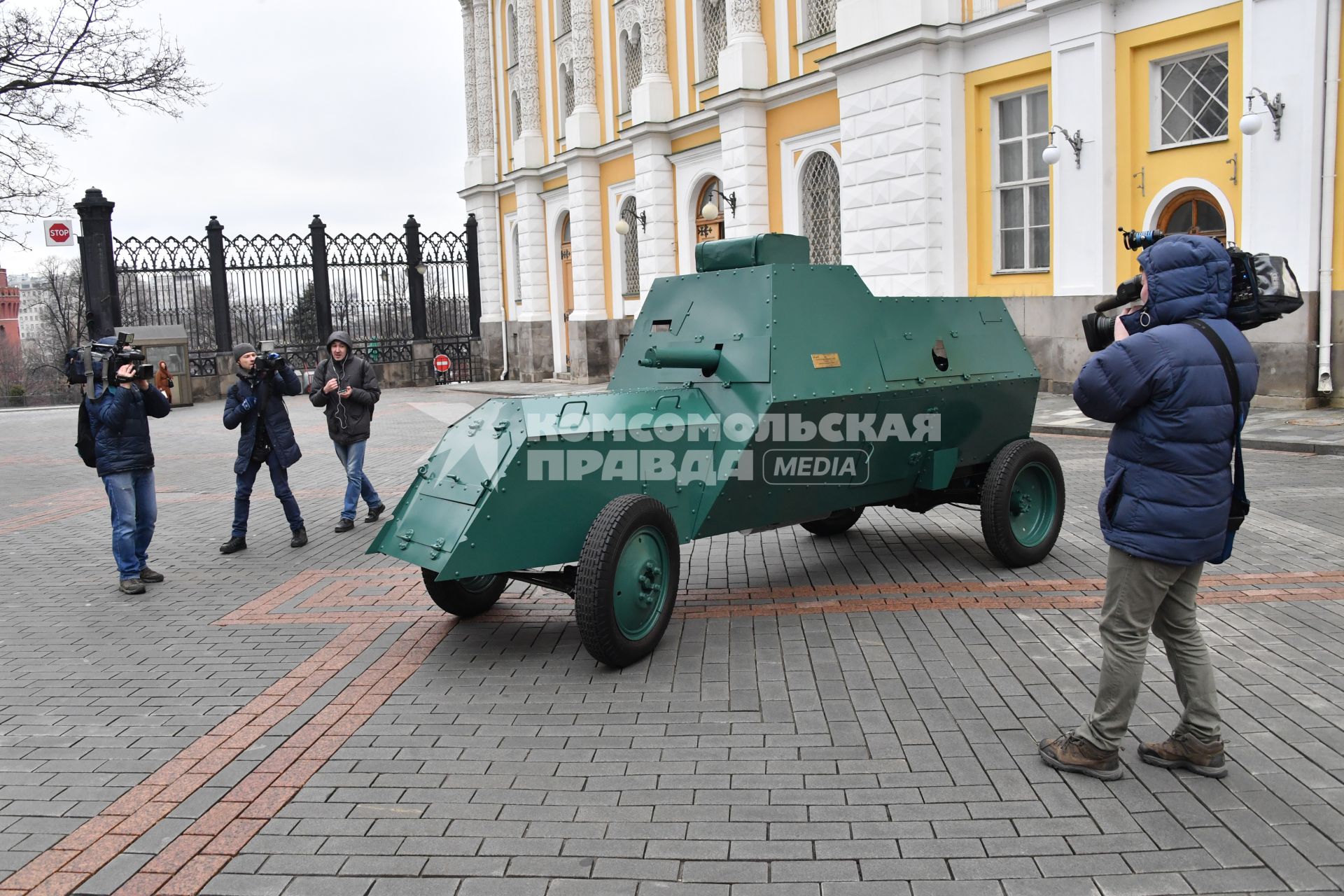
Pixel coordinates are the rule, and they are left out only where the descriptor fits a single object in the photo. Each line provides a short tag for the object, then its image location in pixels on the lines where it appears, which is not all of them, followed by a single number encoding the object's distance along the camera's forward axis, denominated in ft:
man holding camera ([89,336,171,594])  24.49
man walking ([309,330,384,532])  31.22
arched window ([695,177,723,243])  79.15
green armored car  17.39
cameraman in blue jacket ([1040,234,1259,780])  12.40
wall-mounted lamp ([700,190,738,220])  73.97
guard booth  82.02
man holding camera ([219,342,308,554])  28.82
